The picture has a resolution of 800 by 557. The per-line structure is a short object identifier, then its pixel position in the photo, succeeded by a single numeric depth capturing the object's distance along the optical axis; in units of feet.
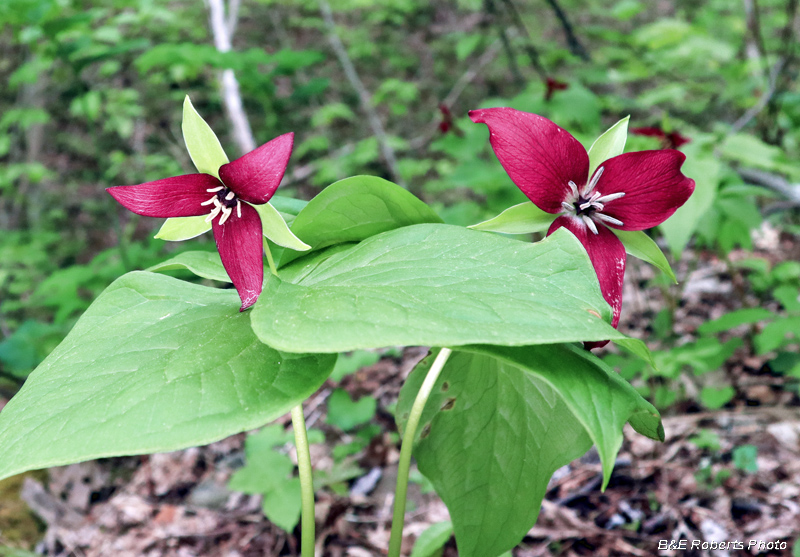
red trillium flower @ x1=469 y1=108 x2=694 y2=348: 2.14
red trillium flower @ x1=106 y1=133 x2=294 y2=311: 2.02
